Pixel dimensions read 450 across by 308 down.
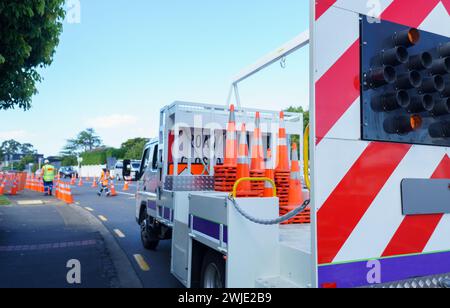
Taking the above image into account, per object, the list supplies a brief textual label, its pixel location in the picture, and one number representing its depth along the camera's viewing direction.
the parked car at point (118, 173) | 42.86
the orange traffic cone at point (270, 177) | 3.63
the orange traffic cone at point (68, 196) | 16.75
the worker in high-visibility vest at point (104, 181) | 21.11
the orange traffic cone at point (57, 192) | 19.47
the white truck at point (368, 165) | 2.10
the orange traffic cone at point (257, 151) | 4.85
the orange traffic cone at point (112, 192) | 21.58
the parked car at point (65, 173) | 59.78
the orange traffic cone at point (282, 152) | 4.53
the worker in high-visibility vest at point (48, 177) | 19.41
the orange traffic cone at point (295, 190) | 4.18
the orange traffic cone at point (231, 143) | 4.87
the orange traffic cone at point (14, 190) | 21.30
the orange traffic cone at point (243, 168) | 3.90
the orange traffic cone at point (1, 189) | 20.32
